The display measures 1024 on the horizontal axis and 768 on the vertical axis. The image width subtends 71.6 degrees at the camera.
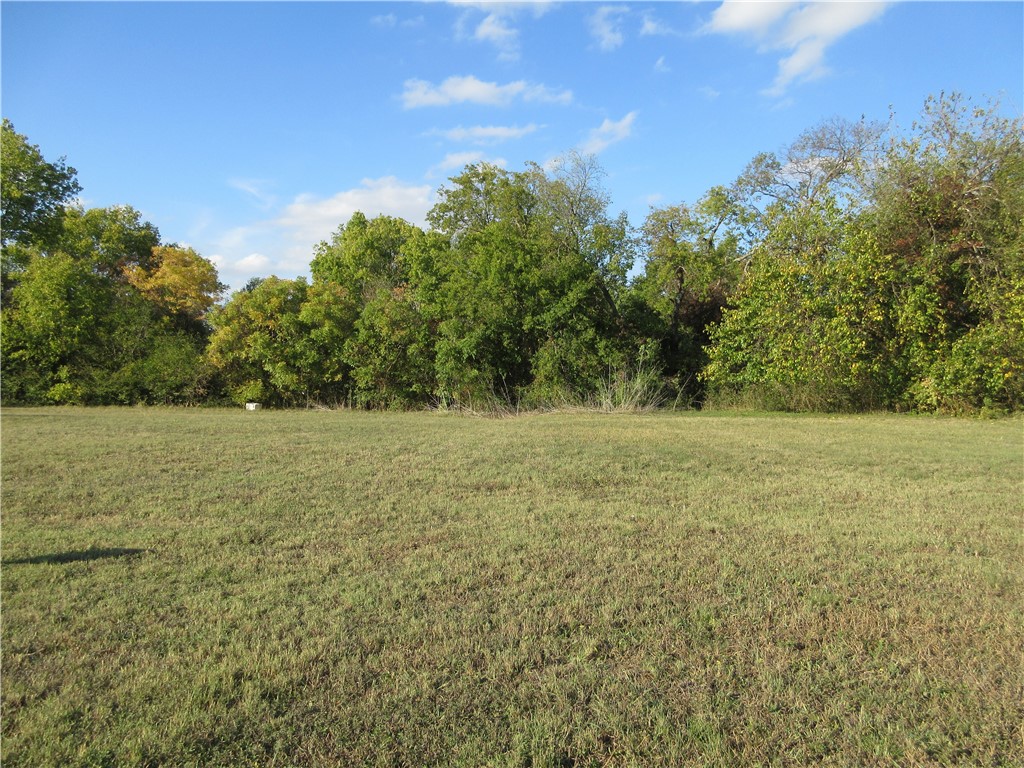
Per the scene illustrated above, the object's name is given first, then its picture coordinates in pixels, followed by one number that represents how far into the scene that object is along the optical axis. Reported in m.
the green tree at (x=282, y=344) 23.66
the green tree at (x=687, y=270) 23.94
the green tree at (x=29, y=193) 21.33
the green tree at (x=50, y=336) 23.62
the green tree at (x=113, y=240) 34.81
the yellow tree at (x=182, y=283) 33.78
